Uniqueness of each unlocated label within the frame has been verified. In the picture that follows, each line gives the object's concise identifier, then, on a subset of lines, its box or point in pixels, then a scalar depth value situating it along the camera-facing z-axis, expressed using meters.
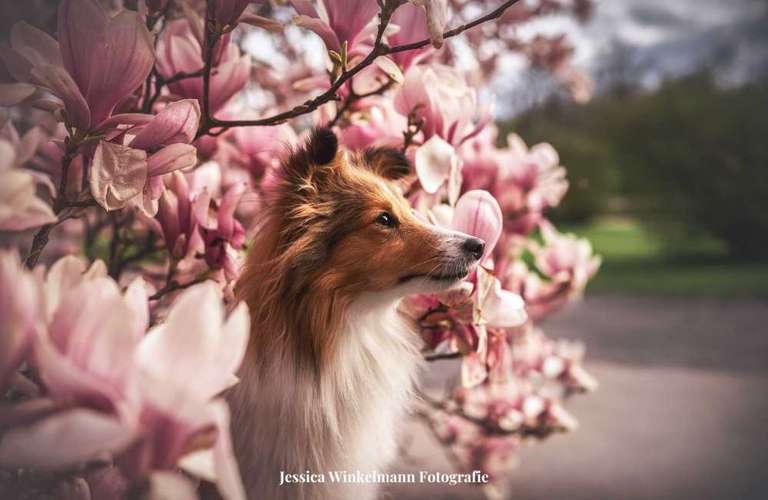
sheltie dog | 1.03
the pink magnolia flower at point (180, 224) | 0.94
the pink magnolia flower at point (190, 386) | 0.46
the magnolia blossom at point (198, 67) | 0.95
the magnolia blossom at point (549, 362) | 1.73
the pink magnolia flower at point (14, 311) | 0.46
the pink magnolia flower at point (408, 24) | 0.93
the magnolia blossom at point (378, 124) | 1.14
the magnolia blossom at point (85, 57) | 0.63
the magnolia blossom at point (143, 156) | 0.68
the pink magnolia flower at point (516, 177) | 1.29
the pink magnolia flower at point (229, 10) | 0.77
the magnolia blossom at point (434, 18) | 0.70
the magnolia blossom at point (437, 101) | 0.98
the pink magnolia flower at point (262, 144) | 1.17
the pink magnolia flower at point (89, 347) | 0.46
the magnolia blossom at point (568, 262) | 1.43
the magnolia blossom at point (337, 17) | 0.81
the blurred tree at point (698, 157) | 8.49
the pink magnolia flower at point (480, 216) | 0.97
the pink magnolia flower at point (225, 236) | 0.97
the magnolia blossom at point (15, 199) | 0.48
